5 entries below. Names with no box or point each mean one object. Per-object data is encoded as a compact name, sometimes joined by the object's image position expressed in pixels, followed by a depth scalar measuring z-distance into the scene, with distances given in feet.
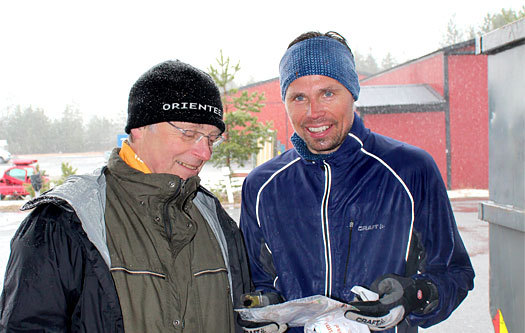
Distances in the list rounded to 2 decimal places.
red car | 42.60
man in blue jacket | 6.57
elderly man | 4.72
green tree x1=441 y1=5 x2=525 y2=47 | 93.19
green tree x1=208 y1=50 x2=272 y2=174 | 40.55
